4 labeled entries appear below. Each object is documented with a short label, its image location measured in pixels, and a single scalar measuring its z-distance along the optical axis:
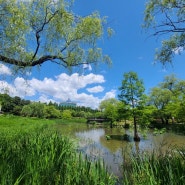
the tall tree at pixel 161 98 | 31.37
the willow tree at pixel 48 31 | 4.01
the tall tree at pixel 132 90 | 14.93
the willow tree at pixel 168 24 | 4.45
